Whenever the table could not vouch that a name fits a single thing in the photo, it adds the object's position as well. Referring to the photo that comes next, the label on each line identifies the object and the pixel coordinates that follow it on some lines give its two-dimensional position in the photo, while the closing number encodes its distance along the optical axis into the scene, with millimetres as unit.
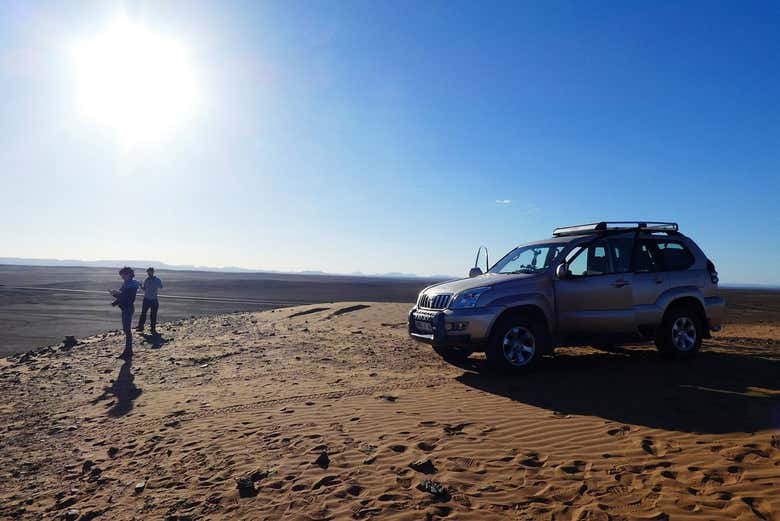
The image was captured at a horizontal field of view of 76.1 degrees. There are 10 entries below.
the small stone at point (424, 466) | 4270
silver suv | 7469
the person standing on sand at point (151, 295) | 14156
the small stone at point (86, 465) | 4854
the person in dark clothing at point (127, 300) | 10680
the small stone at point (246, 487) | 4035
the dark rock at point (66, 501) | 4203
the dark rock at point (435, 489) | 3814
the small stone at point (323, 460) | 4496
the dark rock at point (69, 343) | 11918
